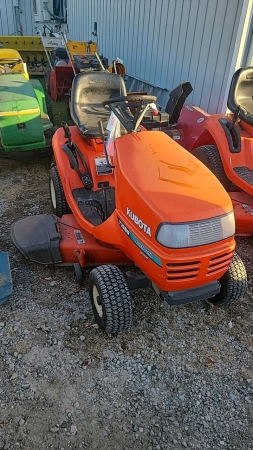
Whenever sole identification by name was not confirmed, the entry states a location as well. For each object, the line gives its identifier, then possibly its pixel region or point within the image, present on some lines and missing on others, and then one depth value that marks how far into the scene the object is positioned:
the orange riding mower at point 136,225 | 2.02
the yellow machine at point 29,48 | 8.61
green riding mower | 4.14
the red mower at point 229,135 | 3.38
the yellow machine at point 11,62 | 5.83
